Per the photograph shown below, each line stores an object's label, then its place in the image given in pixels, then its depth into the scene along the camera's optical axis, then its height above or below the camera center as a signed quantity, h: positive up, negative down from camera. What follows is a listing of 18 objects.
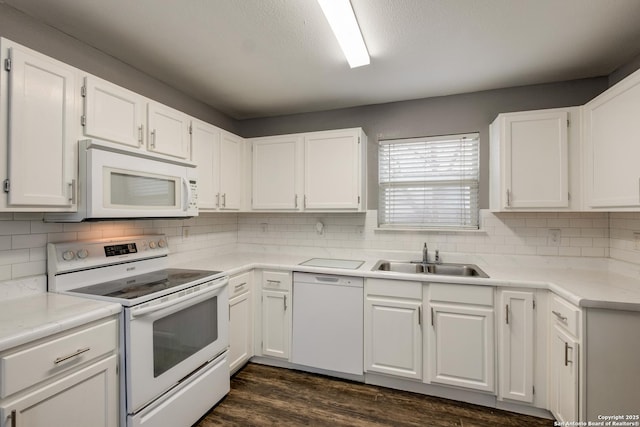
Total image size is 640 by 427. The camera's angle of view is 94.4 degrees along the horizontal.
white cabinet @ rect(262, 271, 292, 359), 2.52 -0.86
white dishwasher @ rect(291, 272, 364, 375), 2.34 -0.88
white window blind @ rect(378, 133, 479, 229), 2.73 +0.31
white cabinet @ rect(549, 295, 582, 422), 1.62 -0.85
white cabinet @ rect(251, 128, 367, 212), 2.71 +0.41
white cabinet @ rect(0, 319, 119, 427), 1.10 -0.70
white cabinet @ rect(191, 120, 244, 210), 2.47 +0.44
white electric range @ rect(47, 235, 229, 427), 1.52 -0.63
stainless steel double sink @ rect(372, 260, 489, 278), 2.50 -0.47
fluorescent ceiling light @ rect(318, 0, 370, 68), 1.47 +1.04
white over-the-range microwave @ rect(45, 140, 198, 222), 1.58 +0.18
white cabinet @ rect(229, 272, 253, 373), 2.35 -0.88
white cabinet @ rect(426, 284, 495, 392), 2.04 -0.86
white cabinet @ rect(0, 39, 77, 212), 1.33 +0.40
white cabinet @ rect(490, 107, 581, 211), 2.14 +0.41
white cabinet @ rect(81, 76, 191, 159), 1.66 +0.60
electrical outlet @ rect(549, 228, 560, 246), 2.42 -0.18
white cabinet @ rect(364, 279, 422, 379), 2.18 -0.85
